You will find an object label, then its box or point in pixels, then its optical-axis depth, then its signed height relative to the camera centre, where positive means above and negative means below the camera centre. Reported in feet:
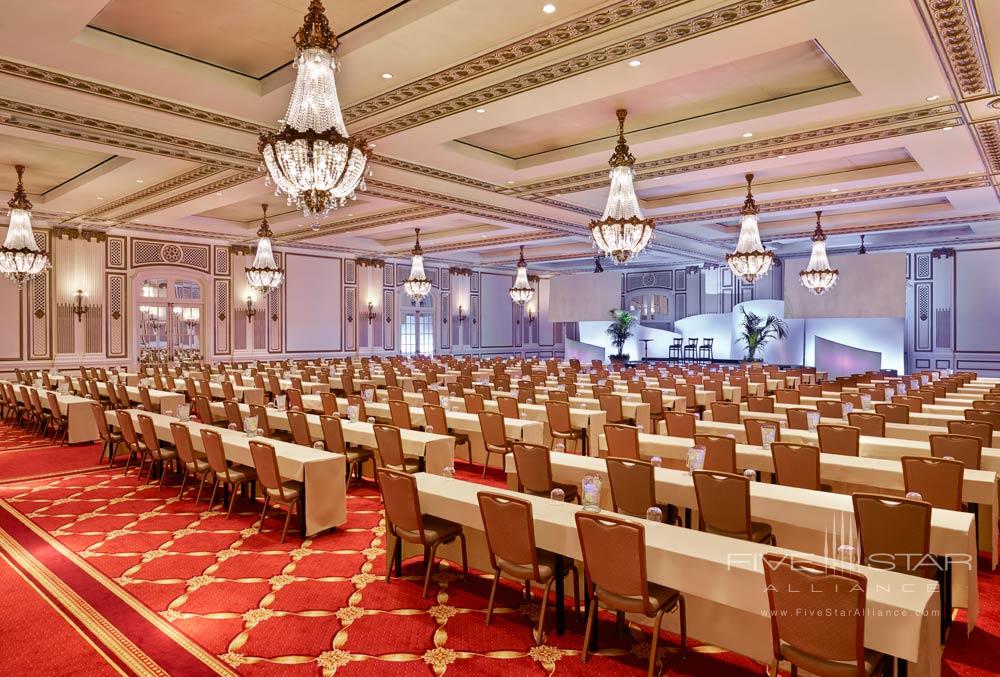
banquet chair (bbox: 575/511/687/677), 10.09 -3.87
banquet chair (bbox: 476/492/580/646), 11.53 -3.93
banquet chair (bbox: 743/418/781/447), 21.77 -3.30
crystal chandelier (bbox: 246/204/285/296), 43.03 +4.43
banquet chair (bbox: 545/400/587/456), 26.70 -3.89
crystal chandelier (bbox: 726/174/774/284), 37.65 +4.70
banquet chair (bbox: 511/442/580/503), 17.37 -3.77
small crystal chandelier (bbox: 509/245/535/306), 67.87 +4.76
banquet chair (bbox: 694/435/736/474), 17.31 -3.25
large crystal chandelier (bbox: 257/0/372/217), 16.11 +5.13
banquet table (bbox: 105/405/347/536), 17.56 -4.03
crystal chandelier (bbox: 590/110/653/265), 27.84 +5.10
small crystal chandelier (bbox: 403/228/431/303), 56.18 +4.66
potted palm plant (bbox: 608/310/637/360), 79.05 +0.48
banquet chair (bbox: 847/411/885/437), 22.40 -3.18
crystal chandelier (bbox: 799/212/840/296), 46.98 +4.54
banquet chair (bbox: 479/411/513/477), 23.93 -3.73
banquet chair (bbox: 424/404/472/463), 25.73 -3.59
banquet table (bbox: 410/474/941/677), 8.31 -3.71
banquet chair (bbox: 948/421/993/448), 20.85 -3.17
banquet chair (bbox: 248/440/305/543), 17.53 -4.13
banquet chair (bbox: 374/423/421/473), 20.54 -3.76
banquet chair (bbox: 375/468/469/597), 13.43 -4.03
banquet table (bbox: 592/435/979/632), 11.69 -3.79
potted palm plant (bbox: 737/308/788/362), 69.67 +0.16
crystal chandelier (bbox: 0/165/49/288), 35.73 +5.08
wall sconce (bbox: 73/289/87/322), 51.88 +2.36
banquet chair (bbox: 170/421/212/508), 21.02 -3.99
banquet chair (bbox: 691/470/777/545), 13.25 -3.64
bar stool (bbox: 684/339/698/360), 80.38 -2.04
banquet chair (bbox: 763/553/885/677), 8.16 -3.75
